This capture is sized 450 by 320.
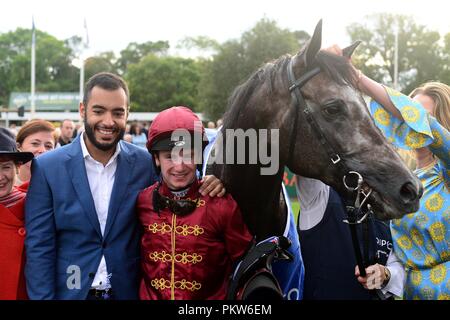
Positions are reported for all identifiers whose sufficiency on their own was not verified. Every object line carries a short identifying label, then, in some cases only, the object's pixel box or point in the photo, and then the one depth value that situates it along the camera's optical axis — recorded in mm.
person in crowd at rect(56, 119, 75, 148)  10227
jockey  2387
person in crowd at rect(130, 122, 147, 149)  15951
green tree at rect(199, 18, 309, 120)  35062
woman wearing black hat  2449
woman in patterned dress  2363
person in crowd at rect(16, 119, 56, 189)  4309
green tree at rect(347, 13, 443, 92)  39062
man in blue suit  2396
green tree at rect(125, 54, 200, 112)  54875
